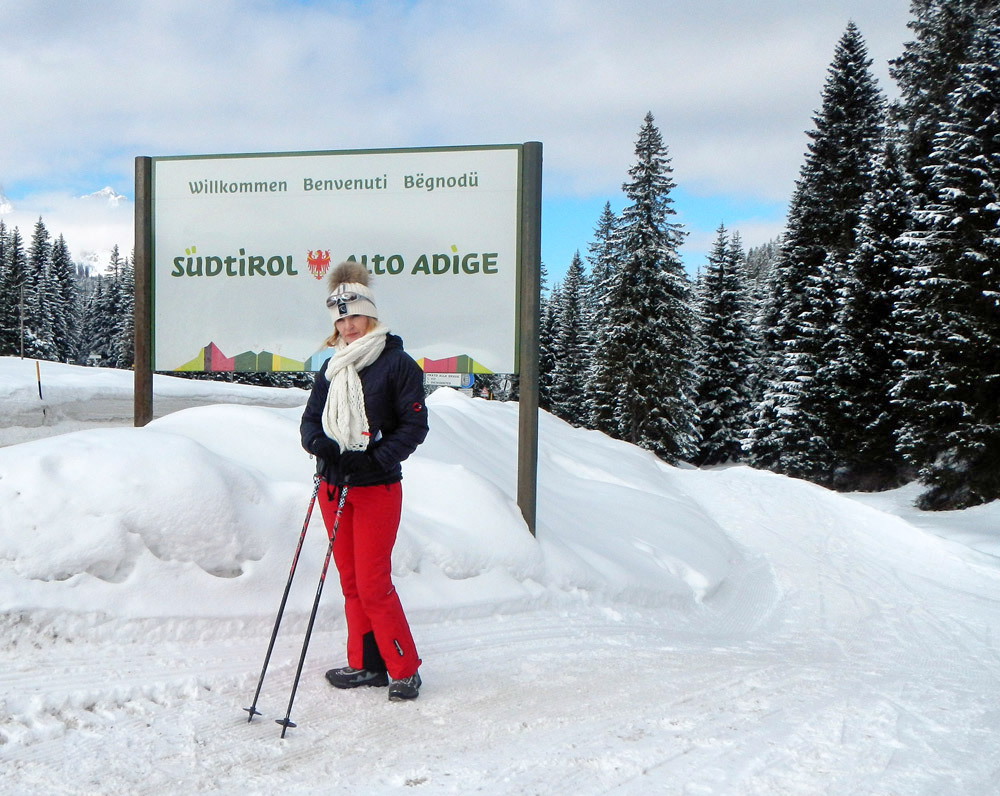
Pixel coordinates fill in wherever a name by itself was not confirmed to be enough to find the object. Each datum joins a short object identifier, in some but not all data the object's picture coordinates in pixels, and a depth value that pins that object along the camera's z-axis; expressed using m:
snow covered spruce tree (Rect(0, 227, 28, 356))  57.38
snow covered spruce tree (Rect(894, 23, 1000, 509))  20.27
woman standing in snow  3.65
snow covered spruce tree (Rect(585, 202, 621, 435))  34.91
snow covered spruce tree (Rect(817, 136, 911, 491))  30.03
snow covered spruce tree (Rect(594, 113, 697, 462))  34.19
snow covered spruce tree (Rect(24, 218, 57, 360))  59.93
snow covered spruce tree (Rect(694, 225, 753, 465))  41.47
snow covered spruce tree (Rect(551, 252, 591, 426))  50.16
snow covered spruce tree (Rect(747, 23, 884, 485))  32.09
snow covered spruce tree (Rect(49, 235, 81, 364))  66.31
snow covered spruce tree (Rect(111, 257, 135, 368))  61.50
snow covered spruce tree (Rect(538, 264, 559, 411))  51.14
